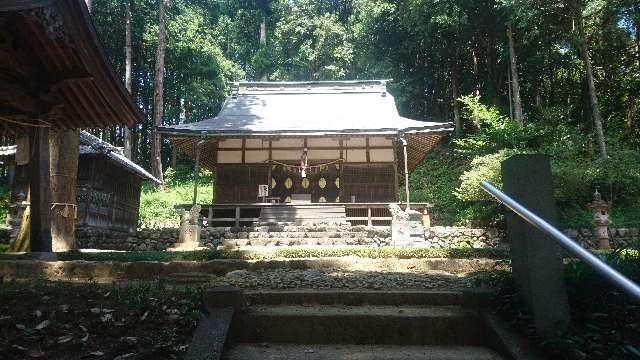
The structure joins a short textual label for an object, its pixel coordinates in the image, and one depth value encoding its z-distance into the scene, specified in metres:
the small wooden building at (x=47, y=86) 5.40
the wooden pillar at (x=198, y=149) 15.34
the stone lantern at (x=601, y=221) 12.30
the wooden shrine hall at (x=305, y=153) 16.48
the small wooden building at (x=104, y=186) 15.77
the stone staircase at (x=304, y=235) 12.70
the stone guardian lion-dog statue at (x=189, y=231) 12.86
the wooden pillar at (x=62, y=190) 8.36
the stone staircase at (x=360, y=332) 3.19
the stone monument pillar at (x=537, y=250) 2.95
